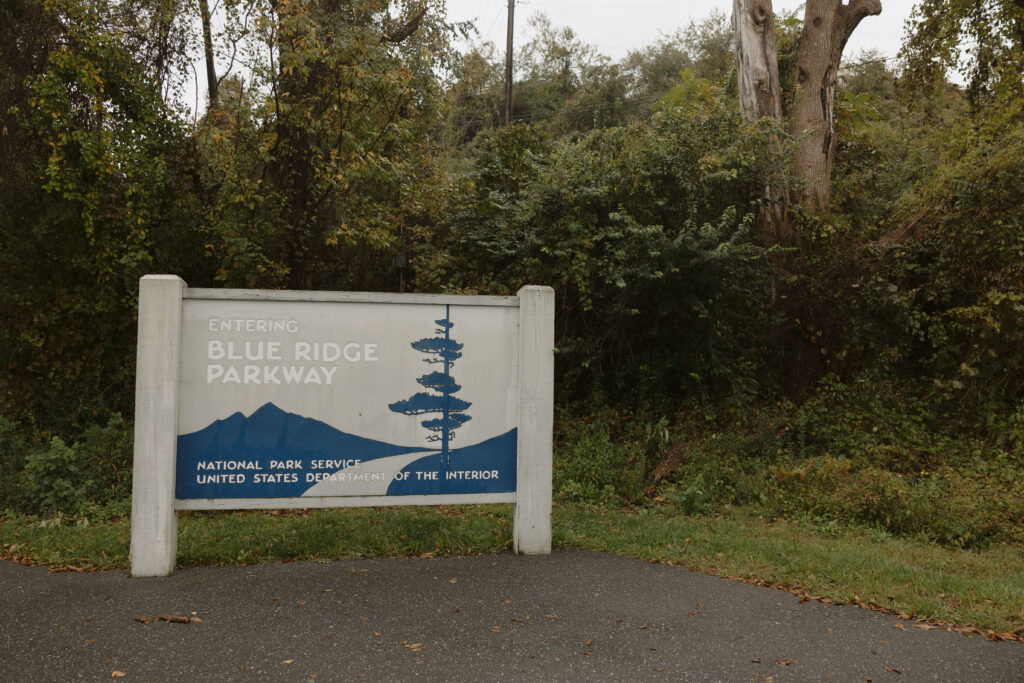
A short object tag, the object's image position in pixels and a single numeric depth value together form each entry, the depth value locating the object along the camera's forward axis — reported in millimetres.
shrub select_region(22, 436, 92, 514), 8258
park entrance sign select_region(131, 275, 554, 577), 5570
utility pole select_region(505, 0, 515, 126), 22527
